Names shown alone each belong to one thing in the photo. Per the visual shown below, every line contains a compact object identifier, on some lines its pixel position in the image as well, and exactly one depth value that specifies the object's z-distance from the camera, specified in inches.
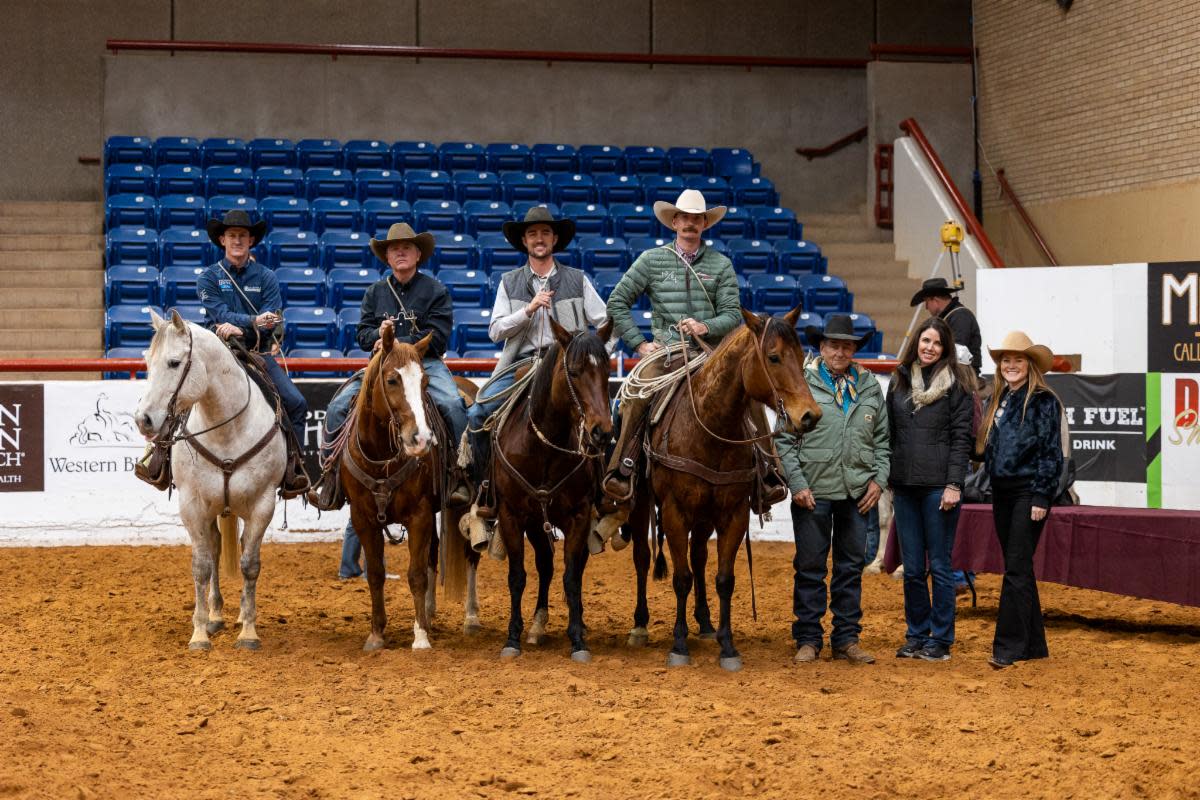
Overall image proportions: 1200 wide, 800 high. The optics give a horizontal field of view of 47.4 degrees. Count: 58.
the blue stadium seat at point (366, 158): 734.5
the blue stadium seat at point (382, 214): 668.1
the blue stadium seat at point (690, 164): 767.7
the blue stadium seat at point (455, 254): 641.0
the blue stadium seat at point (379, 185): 703.1
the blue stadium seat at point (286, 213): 666.2
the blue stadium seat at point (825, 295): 647.8
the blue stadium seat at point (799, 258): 685.3
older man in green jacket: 287.0
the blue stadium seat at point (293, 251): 636.7
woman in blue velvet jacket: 281.9
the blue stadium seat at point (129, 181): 685.9
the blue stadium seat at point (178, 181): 686.5
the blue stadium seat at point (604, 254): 648.4
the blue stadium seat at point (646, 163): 763.4
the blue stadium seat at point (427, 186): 707.4
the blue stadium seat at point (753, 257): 678.5
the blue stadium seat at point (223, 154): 722.8
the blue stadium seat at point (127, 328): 561.0
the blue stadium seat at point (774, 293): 635.5
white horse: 304.2
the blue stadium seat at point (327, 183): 701.9
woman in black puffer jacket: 287.7
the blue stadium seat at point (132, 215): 655.1
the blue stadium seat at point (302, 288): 602.5
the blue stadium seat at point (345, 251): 641.0
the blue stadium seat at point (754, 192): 749.6
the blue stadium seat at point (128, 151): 712.4
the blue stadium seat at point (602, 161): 758.5
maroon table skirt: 322.7
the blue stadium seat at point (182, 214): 656.4
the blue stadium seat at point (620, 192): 727.7
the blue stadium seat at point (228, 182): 690.2
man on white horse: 330.3
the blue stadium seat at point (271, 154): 728.3
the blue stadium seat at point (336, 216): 668.7
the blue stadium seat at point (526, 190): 714.8
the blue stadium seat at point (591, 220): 687.7
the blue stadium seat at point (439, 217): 674.2
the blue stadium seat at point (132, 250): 627.2
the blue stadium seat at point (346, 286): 603.8
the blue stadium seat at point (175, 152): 716.7
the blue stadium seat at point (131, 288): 596.7
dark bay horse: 286.2
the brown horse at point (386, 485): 294.4
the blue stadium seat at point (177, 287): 593.6
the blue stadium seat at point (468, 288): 611.8
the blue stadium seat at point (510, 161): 752.3
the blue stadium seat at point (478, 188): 713.0
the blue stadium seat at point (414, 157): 739.4
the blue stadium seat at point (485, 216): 681.6
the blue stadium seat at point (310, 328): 565.0
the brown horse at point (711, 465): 279.3
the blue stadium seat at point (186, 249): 626.8
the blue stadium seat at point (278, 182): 695.1
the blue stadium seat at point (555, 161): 757.3
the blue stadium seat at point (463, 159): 745.6
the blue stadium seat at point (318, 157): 731.4
